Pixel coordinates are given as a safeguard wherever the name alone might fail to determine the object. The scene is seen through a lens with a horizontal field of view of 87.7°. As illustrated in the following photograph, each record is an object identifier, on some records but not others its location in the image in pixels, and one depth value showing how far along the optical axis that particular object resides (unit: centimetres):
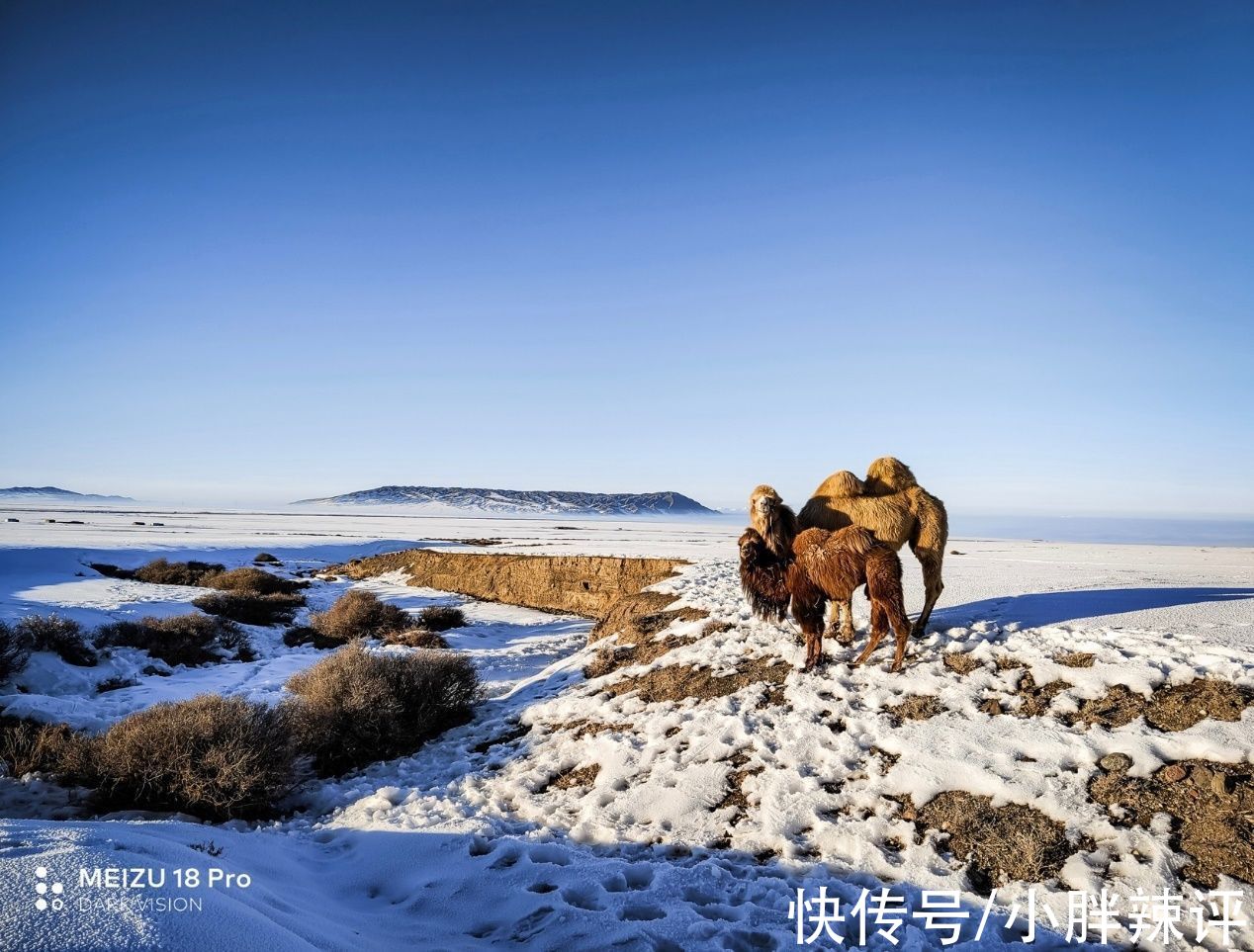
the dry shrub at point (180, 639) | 1373
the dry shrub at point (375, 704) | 782
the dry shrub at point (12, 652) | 1035
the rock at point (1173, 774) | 444
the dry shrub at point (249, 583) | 2361
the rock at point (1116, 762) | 468
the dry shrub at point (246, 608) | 1867
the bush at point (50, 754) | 654
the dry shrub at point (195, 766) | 613
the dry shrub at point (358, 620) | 1748
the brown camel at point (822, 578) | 666
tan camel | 712
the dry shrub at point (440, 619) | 1794
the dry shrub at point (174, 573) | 2567
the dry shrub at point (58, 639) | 1174
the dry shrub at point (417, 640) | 1472
